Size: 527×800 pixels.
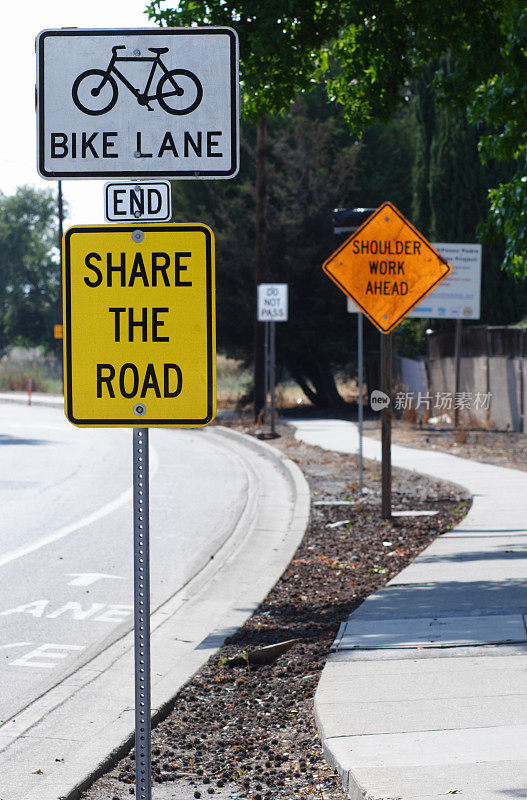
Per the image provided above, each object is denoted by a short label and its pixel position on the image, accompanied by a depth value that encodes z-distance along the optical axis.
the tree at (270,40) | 19.27
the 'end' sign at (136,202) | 7.02
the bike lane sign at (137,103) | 7.14
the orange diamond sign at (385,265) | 21.48
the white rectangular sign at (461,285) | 45.91
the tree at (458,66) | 18.09
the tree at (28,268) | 115.69
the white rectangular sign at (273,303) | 39.41
